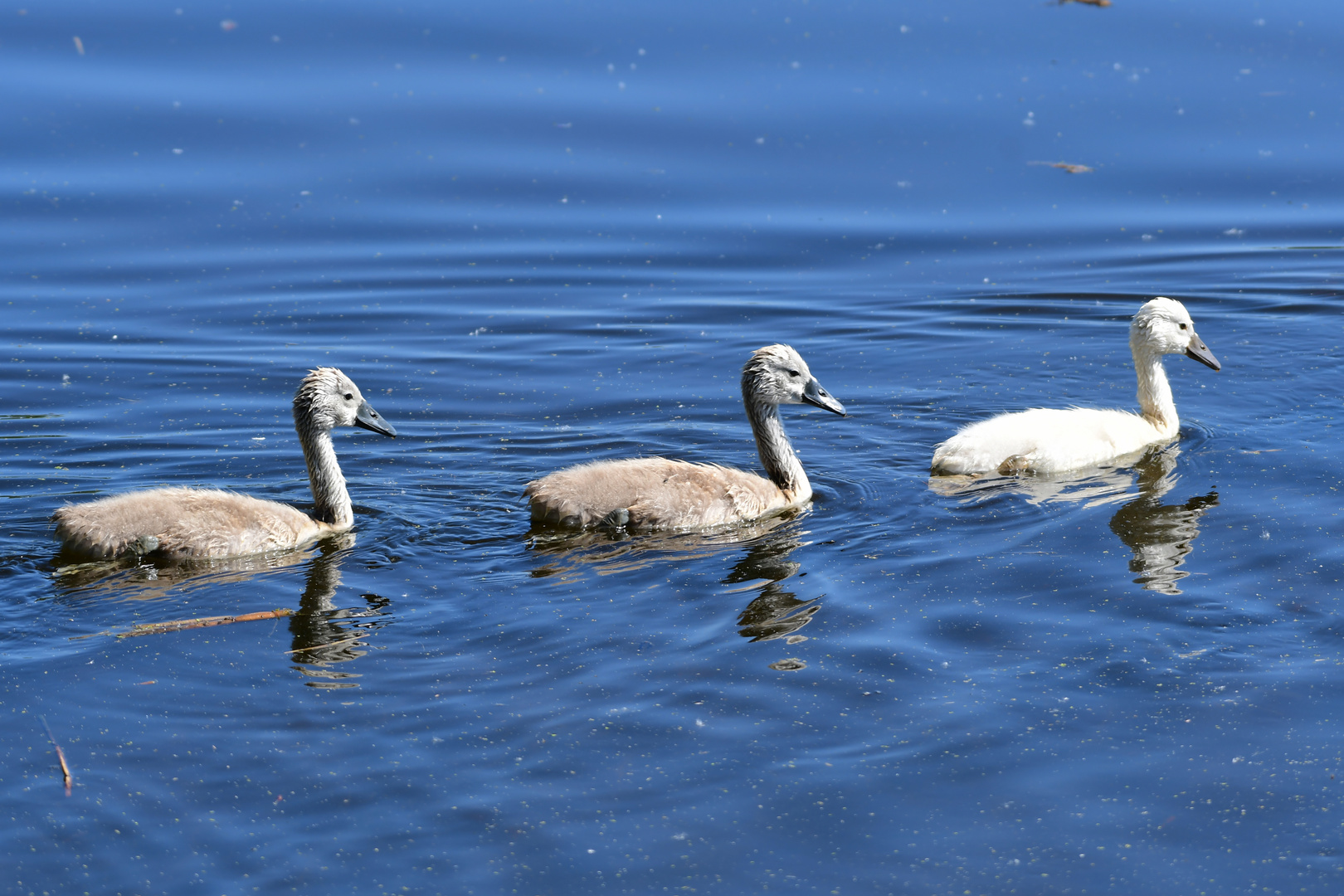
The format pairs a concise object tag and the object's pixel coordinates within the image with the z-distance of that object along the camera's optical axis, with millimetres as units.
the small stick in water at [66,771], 11734
